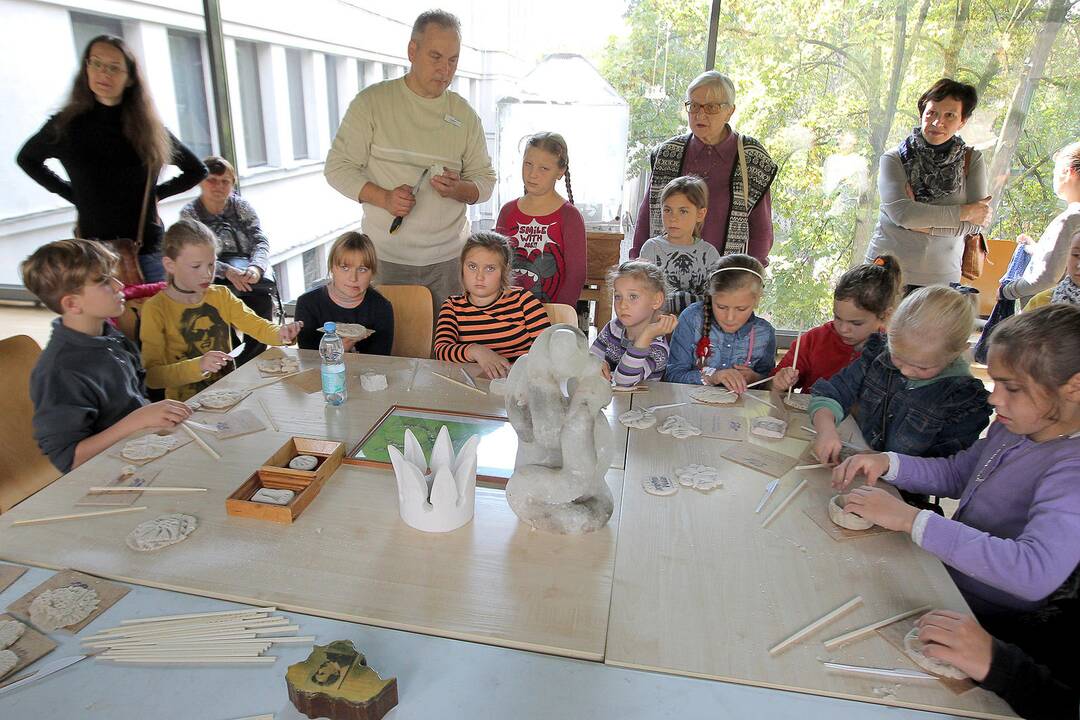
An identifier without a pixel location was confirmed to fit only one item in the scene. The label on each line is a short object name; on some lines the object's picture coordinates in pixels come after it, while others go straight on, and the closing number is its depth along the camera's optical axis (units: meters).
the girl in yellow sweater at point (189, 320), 2.54
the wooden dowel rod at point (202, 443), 1.72
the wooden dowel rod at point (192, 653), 1.12
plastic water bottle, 2.04
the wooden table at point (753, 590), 1.11
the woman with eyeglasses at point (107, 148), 2.99
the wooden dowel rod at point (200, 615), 1.18
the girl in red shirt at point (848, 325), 2.41
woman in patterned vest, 3.27
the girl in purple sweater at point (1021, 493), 1.27
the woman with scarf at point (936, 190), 3.30
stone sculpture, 1.41
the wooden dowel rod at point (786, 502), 1.54
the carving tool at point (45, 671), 1.05
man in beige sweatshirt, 2.96
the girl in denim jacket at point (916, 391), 1.80
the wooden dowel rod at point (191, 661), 1.11
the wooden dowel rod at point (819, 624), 1.16
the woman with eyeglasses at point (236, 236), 3.70
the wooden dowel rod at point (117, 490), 1.54
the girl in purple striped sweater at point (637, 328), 2.34
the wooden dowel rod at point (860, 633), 1.18
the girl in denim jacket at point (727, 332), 2.48
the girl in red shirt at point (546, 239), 3.22
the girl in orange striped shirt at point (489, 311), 2.60
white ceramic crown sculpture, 1.45
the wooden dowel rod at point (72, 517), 1.44
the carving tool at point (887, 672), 1.11
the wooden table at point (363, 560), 1.21
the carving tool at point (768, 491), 1.59
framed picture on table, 1.73
